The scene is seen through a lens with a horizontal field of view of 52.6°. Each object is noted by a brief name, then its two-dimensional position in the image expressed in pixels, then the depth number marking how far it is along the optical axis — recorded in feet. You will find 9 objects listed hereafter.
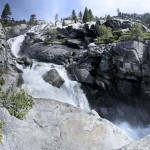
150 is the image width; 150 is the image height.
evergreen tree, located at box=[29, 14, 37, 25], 351.78
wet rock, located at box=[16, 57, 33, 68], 127.94
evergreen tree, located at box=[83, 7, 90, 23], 270.47
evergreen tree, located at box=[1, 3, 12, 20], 257.06
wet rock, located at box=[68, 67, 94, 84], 117.52
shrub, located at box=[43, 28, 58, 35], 210.98
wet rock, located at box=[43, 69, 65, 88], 111.82
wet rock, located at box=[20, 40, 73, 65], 148.01
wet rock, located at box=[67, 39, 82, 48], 167.79
